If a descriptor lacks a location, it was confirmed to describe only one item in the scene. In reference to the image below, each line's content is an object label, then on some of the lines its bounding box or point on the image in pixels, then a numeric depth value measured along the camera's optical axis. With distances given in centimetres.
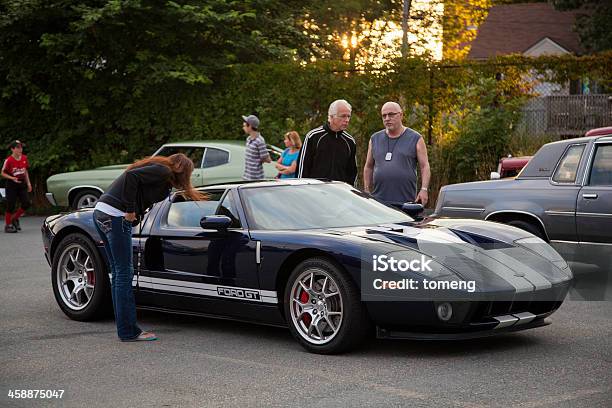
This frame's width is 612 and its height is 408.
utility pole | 4525
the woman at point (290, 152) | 1385
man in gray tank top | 988
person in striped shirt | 1423
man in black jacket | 1009
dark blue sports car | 686
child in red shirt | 1831
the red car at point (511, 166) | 1490
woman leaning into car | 782
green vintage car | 1767
